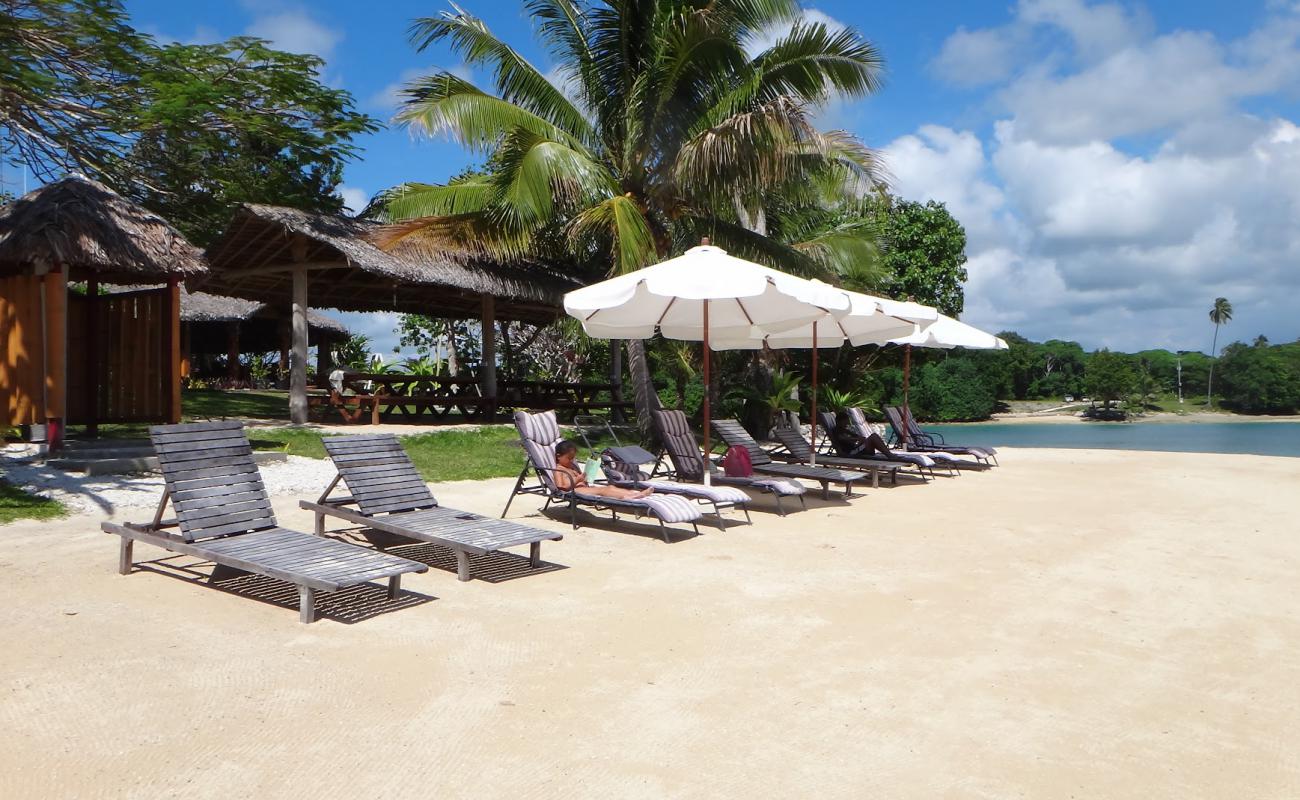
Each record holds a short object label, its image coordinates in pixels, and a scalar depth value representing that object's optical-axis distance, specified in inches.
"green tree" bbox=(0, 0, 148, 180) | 460.4
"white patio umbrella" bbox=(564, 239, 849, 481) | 282.5
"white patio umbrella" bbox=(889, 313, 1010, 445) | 495.8
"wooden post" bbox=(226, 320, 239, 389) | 1104.8
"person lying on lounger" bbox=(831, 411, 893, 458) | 431.8
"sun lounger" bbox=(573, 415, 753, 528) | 287.7
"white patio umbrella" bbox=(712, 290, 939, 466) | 393.4
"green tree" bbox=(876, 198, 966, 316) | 1036.5
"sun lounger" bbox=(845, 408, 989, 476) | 455.8
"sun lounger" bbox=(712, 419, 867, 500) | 355.3
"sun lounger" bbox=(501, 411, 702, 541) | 258.1
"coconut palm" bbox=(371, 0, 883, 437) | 482.3
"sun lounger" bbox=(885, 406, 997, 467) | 478.4
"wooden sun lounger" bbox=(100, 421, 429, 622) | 178.2
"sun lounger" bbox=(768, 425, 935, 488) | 406.6
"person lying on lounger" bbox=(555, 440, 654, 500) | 274.2
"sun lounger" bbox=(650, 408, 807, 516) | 335.9
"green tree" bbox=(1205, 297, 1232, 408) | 3476.9
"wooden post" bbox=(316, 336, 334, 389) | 1121.8
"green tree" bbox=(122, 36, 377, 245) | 524.7
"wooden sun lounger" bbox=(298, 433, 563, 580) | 211.8
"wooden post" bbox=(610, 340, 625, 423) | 706.8
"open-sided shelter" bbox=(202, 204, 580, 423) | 549.6
